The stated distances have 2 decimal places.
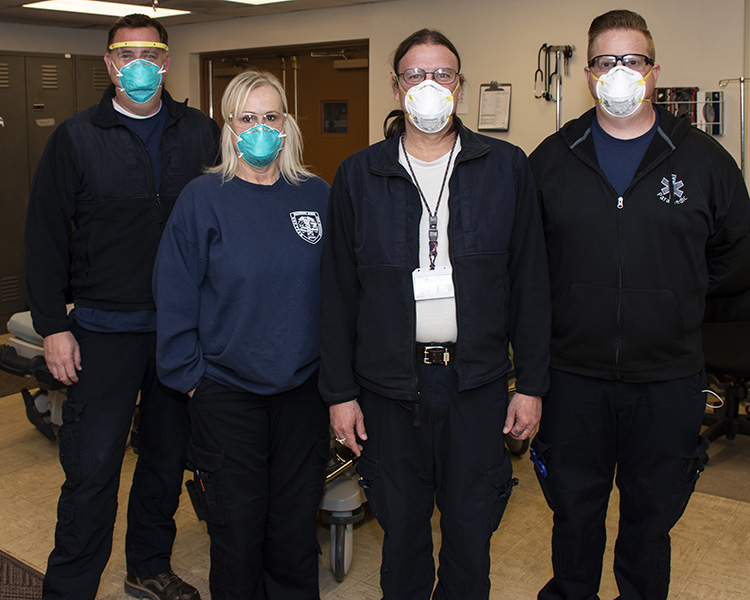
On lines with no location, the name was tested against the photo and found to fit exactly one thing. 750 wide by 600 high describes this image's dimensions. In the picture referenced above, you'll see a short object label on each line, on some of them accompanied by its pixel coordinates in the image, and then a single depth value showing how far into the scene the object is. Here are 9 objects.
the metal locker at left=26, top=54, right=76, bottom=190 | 6.03
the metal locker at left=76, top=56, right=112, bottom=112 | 6.23
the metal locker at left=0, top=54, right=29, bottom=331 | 5.91
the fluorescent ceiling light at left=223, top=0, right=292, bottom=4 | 5.85
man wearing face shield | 2.16
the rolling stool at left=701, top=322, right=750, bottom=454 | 3.56
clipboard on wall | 5.39
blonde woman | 1.93
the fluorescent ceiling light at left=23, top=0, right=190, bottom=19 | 5.80
